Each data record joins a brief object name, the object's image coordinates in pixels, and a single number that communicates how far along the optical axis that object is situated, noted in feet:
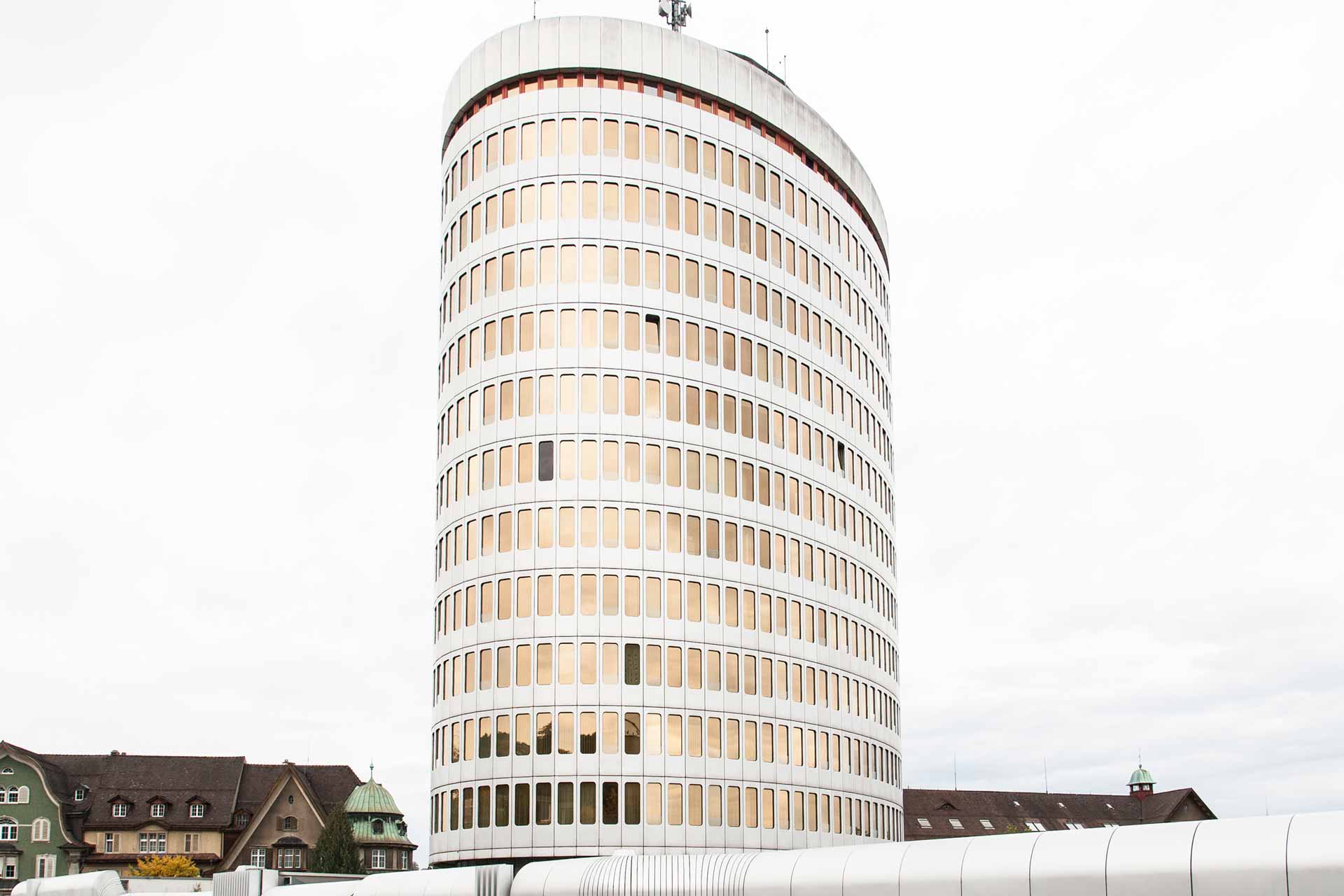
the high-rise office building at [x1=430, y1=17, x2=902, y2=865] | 237.25
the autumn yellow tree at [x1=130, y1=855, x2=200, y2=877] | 397.39
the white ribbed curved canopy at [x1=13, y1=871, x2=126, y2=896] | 231.50
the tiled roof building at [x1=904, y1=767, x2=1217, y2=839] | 522.06
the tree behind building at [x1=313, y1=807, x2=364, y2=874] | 390.42
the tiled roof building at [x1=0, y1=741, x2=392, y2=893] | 426.10
